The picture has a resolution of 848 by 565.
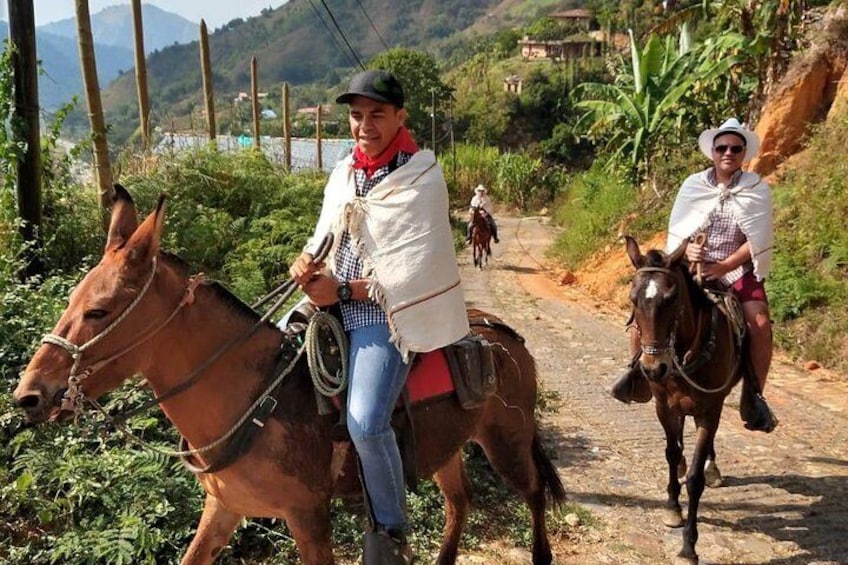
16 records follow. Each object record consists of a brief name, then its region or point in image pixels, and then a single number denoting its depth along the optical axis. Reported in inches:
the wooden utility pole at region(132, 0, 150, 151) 419.8
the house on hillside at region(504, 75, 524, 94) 2190.0
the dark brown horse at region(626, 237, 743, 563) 174.7
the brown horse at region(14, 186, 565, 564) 95.7
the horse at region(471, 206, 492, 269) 695.1
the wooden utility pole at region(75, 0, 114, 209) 265.9
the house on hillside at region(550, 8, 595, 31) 3255.4
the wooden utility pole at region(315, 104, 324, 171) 885.8
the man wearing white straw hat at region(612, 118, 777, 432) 202.1
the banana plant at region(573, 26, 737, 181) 649.6
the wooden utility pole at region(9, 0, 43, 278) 224.1
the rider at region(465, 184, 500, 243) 712.4
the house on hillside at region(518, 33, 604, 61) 2591.0
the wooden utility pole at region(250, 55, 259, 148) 689.6
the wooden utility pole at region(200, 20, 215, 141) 530.9
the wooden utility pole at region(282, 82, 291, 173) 781.3
